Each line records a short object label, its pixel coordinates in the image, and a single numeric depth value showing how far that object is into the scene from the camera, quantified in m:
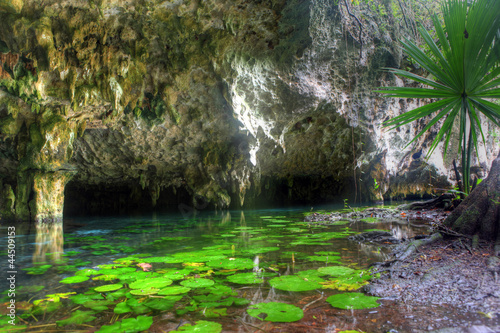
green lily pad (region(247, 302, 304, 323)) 1.52
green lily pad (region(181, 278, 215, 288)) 2.09
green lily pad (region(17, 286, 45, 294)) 2.11
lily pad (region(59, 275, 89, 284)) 2.33
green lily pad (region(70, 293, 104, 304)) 1.86
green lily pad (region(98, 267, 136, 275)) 2.53
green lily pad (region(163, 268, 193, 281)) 2.29
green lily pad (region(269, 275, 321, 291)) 1.97
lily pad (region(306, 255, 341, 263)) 2.73
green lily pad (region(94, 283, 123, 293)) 2.05
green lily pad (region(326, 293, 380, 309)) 1.62
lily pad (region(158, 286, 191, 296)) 1.93
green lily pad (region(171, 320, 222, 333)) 1.41
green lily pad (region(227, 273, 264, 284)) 2.16
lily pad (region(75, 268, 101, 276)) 2.54
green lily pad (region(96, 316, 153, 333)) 1.44
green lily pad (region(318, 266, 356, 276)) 2.27
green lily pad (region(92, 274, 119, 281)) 2.35
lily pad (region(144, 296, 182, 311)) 1.72
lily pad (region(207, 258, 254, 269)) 2.64
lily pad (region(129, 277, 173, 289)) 2.08
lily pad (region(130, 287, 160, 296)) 1.94
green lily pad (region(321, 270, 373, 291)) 1.95
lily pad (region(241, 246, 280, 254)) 3.32
